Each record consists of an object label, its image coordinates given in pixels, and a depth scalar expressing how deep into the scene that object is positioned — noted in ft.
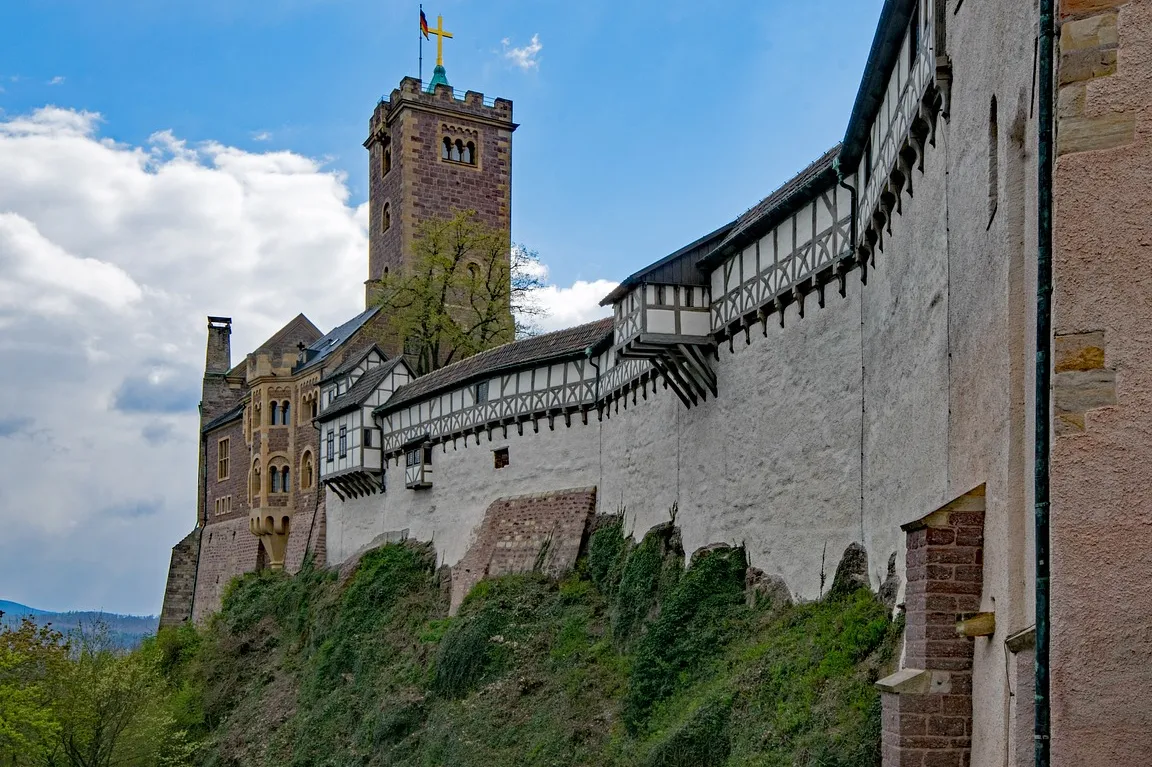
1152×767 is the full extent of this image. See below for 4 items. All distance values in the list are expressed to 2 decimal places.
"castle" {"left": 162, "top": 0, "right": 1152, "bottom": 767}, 19.74
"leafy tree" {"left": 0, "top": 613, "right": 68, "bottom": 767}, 90.53
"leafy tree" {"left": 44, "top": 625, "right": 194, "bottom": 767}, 100.73
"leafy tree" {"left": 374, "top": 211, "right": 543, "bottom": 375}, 141.59
